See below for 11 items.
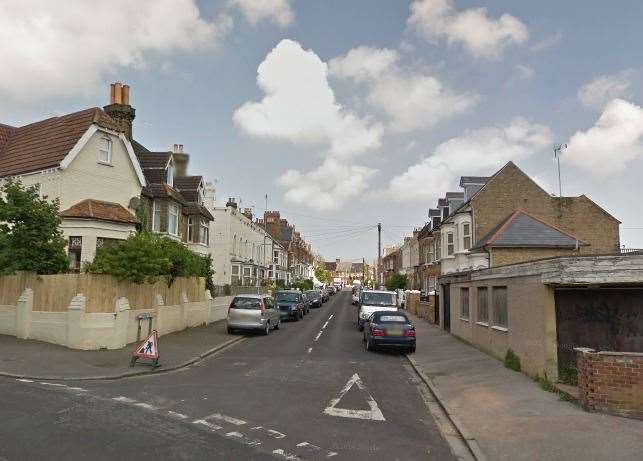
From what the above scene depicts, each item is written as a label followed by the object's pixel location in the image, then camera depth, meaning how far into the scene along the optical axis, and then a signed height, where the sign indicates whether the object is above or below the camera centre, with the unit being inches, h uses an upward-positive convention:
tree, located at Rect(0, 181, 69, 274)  684.1 +67.8
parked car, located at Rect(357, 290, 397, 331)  1071.8 -35.1
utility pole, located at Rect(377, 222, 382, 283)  2167.8 +191.8
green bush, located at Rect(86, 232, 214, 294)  685.3 +33.2
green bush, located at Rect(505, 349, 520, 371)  574.6 -81.1
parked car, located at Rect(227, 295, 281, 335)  933.8 -49.7
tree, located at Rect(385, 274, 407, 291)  2240.4 +14.3
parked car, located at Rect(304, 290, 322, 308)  2085.8 -49.8
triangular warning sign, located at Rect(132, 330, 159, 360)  555.5 -66.2
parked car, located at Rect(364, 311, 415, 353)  737.0 -65.2
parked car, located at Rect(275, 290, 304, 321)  1339.8 -46.3
